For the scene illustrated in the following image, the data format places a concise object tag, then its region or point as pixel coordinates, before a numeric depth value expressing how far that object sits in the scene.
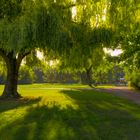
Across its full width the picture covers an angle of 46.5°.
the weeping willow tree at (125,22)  7.16
